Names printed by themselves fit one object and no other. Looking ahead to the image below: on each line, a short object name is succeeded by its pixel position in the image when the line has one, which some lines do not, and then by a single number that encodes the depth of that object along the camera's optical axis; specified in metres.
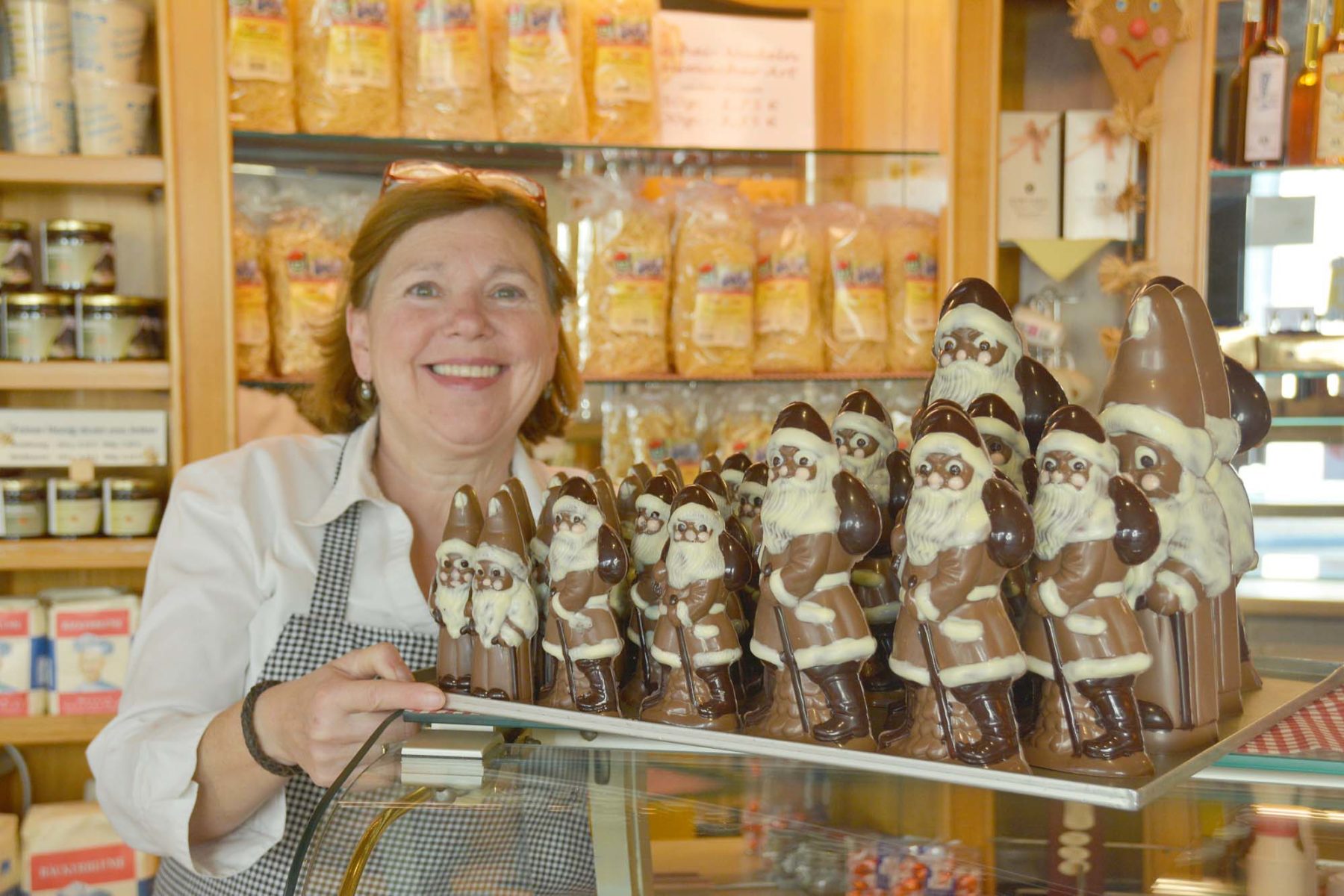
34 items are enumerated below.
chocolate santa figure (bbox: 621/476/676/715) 0.81
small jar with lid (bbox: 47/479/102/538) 1.95
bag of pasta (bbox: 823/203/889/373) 2.24
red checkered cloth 0.67
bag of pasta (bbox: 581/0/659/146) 2.12
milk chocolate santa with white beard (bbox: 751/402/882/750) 0.66
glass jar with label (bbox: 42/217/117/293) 1.91
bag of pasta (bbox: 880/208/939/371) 2.25
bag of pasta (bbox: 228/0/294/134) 1.94
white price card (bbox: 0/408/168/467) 1.97
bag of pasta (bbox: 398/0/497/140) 2.03
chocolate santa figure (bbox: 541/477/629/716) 0.76
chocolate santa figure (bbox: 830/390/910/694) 0.76
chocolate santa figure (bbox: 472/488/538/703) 0.79
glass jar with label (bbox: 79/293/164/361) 1.92
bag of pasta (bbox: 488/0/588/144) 2.08
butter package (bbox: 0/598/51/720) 1.94
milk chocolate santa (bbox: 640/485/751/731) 0.72
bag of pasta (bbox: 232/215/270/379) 2.01
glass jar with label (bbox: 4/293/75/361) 1.90
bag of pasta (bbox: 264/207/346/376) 2.04
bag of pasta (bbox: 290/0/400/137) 1.99
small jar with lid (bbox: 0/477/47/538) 1.92
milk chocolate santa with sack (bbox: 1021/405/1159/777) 0.61
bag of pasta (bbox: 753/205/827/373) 2.22
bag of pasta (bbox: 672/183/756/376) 2.19
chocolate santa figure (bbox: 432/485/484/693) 0.82
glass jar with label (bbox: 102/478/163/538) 1.95
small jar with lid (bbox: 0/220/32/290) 1.92
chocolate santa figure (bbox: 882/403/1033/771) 0.61
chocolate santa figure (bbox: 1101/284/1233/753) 0.66
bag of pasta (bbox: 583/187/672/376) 2.16
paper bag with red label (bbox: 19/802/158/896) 1.95
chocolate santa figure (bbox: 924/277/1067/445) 0.74
